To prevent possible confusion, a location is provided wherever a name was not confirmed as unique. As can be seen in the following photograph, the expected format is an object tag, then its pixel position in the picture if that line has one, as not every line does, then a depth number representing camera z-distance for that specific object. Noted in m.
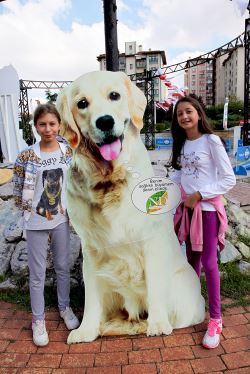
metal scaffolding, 12.54
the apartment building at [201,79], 75.00
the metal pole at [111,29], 3.85
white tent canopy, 8.72
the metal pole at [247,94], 12.70
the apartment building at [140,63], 45.34
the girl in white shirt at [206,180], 2.20
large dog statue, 2.15
